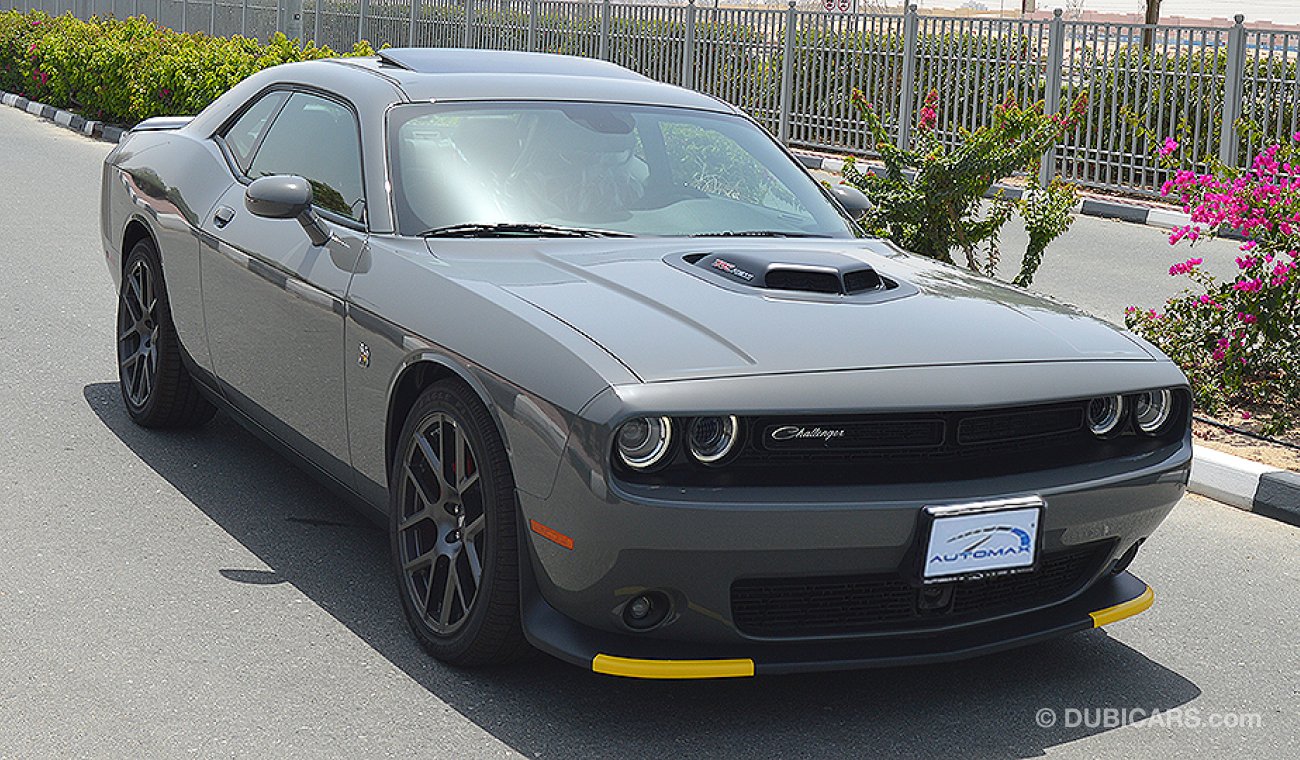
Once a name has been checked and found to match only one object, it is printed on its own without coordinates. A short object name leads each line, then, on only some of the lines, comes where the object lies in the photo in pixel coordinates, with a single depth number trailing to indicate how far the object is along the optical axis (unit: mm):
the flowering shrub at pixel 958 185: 8281
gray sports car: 3734
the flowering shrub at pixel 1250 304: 7312
